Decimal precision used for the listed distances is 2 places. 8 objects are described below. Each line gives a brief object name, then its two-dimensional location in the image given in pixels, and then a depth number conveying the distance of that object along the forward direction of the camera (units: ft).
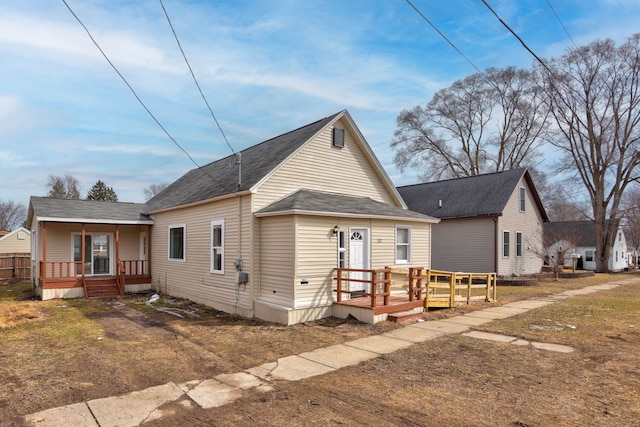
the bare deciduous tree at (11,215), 225.25
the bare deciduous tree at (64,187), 171.22
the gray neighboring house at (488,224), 73.51
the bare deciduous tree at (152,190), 228.39
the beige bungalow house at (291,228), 35.06
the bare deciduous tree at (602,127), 104.99
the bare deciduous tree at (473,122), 125.70
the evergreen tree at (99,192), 154.92
